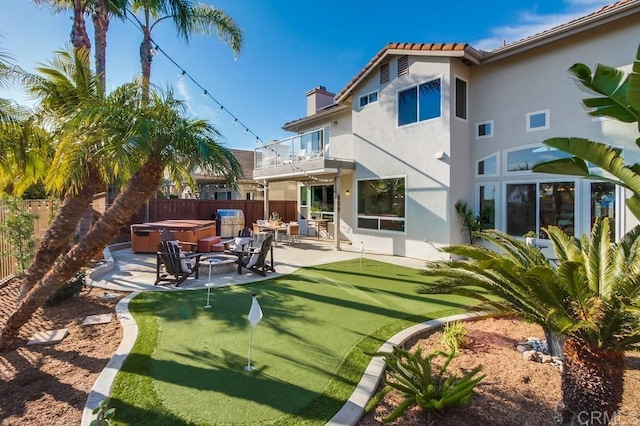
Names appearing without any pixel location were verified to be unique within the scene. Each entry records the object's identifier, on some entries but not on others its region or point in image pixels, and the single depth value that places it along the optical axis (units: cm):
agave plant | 299
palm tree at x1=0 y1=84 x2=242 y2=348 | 421
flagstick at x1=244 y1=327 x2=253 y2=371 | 405
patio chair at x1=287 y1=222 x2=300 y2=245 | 1535
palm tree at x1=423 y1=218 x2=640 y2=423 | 263
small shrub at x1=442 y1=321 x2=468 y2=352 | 451
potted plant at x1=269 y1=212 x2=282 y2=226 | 1596
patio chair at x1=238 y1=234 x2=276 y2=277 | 914
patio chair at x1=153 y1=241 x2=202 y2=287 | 797
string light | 1257
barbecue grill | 1788
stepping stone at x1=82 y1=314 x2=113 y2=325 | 564
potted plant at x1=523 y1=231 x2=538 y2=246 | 957
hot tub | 1216
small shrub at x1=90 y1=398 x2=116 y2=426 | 240
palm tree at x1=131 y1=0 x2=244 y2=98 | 1246
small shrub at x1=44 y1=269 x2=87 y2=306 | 652
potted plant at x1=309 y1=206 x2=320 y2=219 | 1797
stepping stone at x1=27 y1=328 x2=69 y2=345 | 485
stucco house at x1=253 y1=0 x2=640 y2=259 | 909
